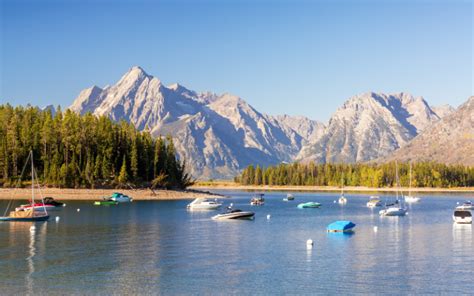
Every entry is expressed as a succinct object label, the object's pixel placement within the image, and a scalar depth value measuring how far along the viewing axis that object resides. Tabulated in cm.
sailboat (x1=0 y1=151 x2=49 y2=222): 11750
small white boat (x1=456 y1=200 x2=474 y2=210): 18724
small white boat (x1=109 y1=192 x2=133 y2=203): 19390
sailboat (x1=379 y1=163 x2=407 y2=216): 15275
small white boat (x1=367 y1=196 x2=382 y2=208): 19500
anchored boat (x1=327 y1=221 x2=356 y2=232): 10581
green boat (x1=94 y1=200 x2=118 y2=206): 17925
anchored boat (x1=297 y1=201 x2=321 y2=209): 19175
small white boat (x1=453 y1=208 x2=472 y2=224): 12800
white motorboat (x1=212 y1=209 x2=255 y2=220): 13449
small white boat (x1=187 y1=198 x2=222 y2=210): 17288
